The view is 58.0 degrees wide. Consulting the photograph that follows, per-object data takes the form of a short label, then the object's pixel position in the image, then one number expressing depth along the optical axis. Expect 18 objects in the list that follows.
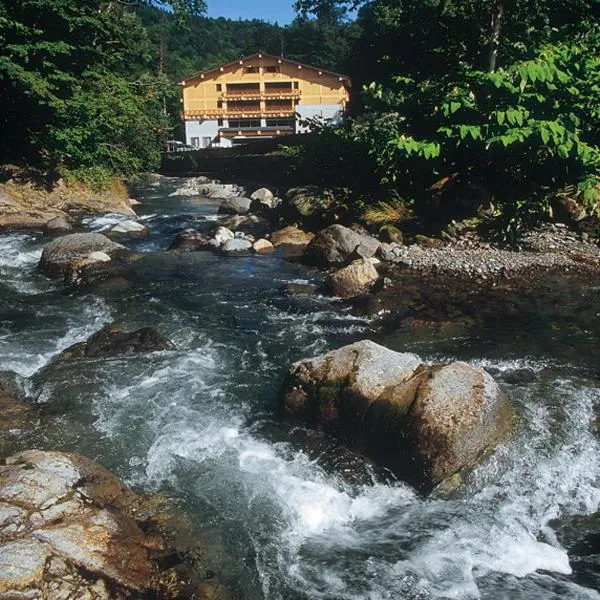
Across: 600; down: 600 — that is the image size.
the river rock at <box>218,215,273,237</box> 19.00
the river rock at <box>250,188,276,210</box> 24.09
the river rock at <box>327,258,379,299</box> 12.02
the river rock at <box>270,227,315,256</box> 16.61
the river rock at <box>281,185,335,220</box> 18.38
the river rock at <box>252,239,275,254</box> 16.29
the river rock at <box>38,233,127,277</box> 13.56
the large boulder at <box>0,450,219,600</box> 4.08
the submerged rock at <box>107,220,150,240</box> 17.89
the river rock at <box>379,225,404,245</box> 15.56
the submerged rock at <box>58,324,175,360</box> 9.12
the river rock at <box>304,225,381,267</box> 14.36
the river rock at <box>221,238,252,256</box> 16.08
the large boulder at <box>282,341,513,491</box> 5.95
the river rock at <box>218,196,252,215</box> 23.70
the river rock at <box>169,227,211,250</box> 16.58
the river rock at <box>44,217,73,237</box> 17.56
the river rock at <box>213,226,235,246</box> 16.77
